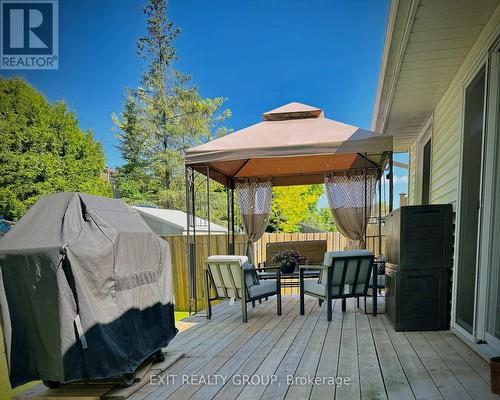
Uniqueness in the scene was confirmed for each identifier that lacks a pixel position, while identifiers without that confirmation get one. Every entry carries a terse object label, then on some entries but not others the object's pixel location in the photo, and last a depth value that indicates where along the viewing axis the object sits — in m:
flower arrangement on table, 5.41
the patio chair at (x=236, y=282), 4.29
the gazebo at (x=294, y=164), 4.69
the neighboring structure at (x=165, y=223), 11.33
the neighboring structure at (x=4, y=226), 10.04
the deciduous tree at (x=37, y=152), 12.65
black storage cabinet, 3.49
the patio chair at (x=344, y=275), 4.11
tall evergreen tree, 15.00
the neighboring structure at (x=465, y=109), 2.62
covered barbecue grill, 2.11
